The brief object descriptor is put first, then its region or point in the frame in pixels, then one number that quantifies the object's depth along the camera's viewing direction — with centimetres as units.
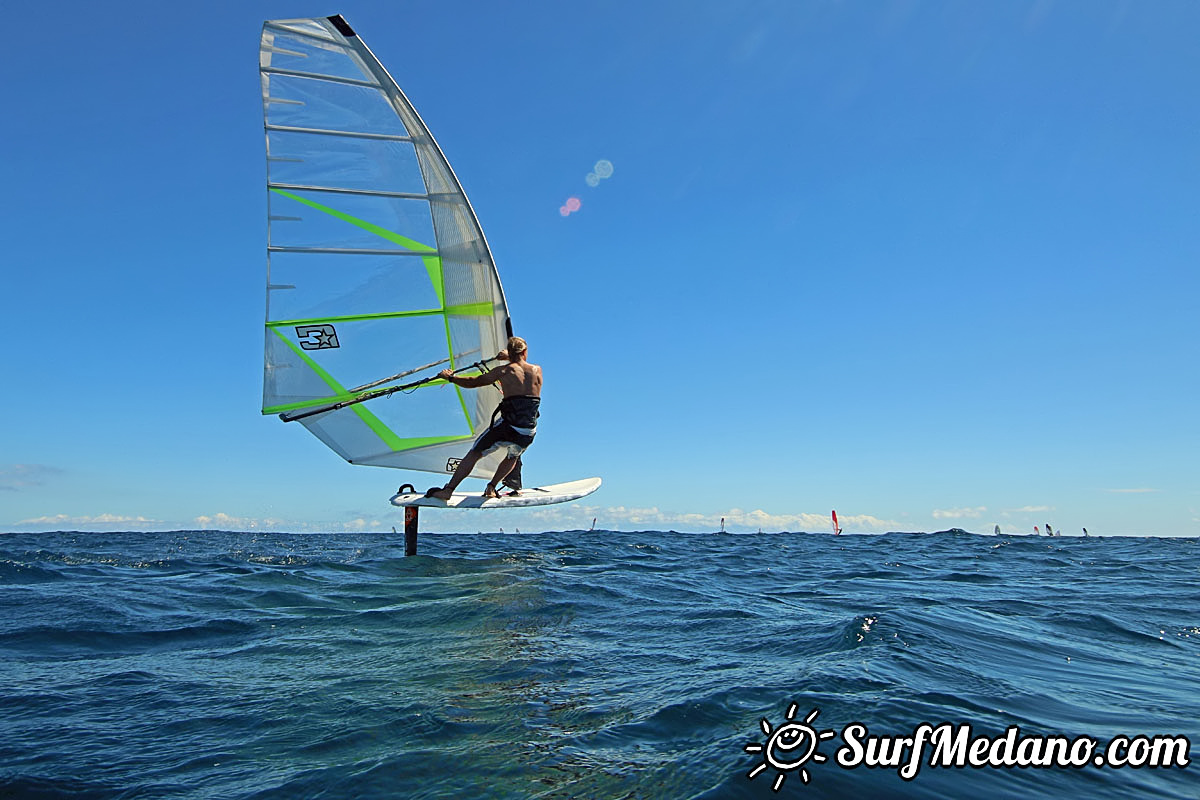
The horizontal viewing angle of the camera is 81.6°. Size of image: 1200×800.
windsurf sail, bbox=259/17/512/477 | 1072
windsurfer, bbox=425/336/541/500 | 1005
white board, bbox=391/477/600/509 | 1084
